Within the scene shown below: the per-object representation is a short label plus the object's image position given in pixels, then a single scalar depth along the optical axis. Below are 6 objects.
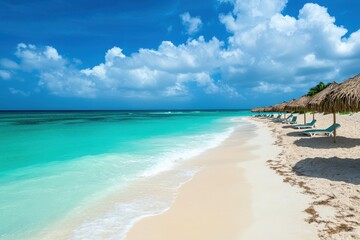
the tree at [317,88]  33.25
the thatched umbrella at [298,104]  16.20
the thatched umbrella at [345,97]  5.77
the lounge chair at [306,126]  13.48
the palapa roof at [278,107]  24.27
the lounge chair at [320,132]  10.09
